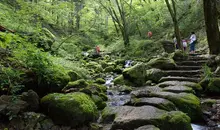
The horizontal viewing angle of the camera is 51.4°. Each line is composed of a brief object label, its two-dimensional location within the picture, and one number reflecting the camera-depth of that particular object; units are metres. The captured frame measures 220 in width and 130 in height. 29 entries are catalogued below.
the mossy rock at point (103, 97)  7.88
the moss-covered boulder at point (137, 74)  10.51
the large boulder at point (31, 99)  5.12
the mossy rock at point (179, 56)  11.55
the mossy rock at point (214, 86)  7.55
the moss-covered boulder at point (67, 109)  5.17
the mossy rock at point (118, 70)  14.62
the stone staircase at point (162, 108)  4.52
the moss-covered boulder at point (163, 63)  10.73
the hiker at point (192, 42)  14.82
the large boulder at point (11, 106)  4.54
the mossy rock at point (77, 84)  7.01
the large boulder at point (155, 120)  4.51
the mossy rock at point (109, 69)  14.88
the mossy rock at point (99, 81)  11.47
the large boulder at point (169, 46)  15.13
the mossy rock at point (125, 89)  9.33
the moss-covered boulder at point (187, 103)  5.69
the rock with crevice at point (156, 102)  5.38
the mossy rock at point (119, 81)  10.84
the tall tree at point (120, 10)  21.01
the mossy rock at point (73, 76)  8.58
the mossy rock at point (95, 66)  15.00
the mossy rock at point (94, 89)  6.83
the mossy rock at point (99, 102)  6.92
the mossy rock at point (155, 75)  10.14
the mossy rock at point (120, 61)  17.27
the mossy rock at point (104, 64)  16.26
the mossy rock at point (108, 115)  5.62
